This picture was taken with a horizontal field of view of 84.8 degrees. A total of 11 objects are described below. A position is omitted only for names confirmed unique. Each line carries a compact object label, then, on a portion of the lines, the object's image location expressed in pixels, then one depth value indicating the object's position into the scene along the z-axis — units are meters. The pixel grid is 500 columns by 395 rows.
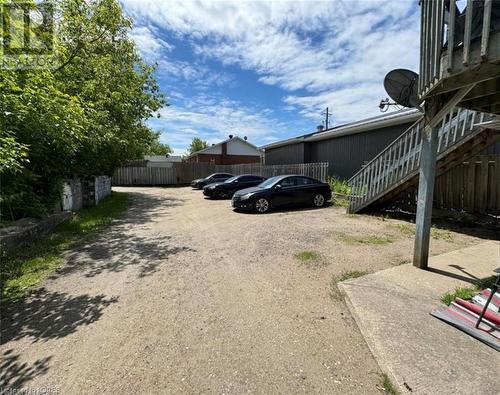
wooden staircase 6.39
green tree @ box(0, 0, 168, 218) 4.56
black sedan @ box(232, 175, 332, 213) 10.36
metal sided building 12.62
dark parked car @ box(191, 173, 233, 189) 21.27
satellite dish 4.77
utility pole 40.33
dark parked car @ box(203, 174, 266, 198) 15.34
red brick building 37.44
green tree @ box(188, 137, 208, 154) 67.50
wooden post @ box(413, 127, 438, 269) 4.23
